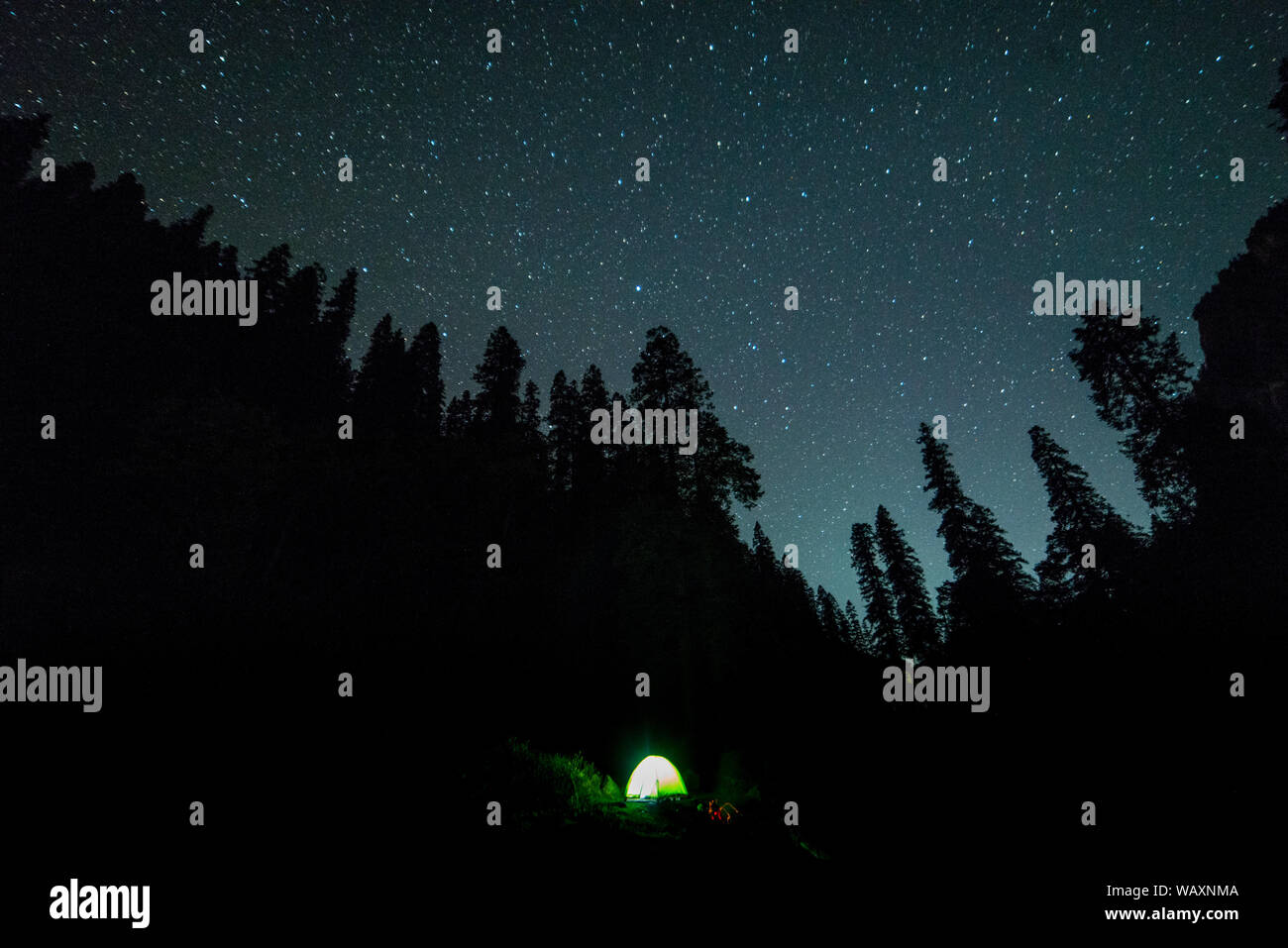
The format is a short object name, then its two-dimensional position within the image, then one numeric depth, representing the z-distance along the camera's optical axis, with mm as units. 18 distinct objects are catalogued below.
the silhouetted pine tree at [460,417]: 46159
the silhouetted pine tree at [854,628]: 55897
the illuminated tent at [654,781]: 14305
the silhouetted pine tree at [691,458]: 24203
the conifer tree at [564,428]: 40656
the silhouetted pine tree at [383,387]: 38875
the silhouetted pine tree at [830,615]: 55025
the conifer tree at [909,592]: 37625
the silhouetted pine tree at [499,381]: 40844
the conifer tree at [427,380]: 42812
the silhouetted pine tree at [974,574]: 27766
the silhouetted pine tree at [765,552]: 43031
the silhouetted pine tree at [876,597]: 43125
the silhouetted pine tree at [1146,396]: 21500
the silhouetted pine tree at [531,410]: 42394
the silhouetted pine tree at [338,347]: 39969
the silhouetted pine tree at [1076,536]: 23328
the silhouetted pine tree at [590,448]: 38625
